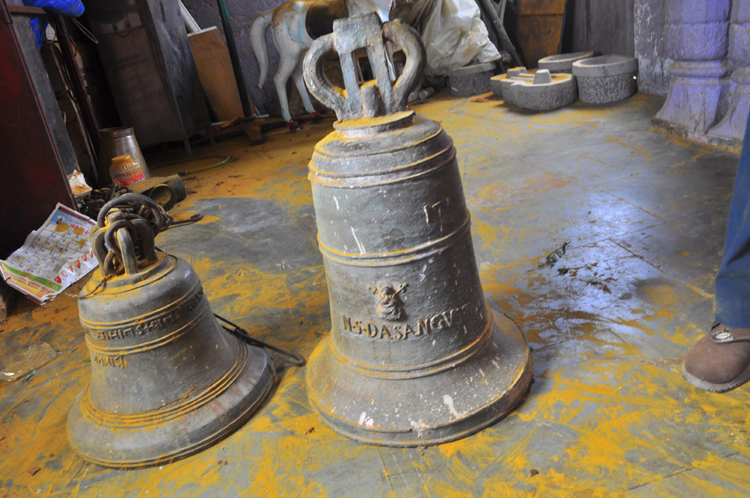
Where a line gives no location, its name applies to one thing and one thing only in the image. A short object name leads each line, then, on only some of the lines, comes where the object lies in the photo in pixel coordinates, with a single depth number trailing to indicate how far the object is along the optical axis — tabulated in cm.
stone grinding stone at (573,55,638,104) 570
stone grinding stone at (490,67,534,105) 666
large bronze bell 167
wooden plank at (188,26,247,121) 748
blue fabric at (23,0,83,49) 476
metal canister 561
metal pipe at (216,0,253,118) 799
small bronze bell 194
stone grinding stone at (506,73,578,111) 602
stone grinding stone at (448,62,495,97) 777
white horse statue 722
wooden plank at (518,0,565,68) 753
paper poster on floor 343
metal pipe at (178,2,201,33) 799
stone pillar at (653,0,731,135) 402
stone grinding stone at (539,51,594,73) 659
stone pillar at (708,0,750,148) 378
